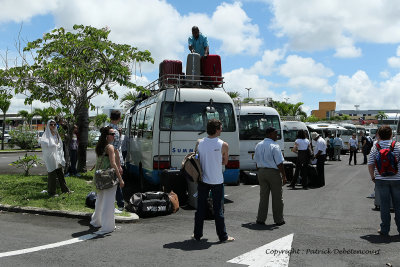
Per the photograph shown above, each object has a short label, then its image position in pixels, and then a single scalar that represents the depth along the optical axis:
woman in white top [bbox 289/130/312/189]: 13.92
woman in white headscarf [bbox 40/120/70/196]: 10.16
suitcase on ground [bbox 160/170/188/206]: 10.10
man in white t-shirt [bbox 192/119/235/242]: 6.59
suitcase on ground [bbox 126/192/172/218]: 8.73
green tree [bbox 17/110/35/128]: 54.17
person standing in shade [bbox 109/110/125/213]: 8.85
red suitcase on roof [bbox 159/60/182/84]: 12.52
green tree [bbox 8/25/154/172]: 11.95
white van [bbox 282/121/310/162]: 24.45
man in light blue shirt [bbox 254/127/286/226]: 8.02
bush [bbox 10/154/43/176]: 14.31
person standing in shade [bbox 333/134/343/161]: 30.07
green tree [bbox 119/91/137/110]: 39.19
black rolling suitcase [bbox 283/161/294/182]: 14.99
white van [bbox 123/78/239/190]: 10.69
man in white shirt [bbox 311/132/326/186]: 14.29
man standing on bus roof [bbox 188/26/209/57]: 12.74
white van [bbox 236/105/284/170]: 16.14
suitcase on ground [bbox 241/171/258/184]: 14.93
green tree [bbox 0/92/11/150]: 42.16
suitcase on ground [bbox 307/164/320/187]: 14.20
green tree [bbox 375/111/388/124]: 123.44
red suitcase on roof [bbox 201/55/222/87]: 12.16
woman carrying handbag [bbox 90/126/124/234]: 7.36
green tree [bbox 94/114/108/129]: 46.78
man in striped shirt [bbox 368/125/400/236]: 7.18
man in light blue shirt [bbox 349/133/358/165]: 25.56
